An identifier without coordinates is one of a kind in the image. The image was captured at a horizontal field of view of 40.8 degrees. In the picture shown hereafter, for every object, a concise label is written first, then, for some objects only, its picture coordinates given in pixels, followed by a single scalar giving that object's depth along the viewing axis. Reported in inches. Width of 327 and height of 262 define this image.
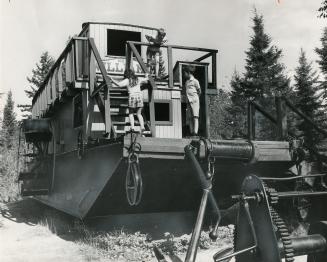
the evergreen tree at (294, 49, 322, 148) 1061.8
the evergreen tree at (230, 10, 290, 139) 1134.4
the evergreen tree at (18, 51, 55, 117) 1892.2
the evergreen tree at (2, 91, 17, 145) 2095.5
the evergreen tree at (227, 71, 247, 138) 1164.2
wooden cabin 353.4
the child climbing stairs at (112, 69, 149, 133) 319.0
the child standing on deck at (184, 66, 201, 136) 353.4
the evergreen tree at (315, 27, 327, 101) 1251.8
